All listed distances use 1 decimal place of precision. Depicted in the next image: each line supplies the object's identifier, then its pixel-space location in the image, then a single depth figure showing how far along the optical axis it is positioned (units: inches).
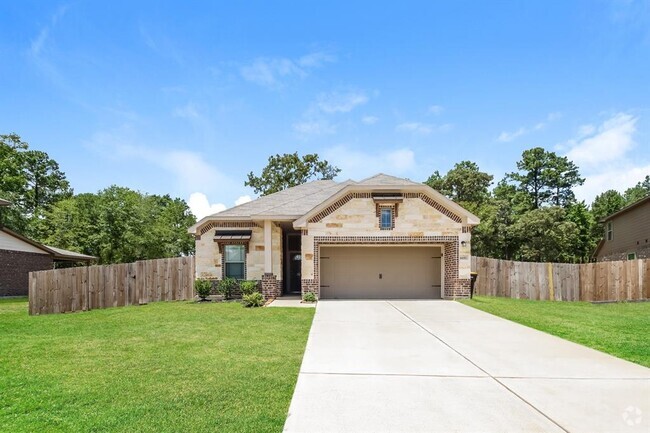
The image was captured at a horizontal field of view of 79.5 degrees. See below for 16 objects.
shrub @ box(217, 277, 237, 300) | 622.9
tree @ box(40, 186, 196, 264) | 1240.2
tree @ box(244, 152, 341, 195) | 1555.1
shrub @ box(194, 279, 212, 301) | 605.6
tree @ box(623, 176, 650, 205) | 2176.4
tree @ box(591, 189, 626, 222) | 1705.2
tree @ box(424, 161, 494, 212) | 1612.9
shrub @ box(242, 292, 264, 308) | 526.9
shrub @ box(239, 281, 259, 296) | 586.9
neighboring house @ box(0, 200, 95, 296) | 850.8
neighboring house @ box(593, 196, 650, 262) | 837.7
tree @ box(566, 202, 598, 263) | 1529.2
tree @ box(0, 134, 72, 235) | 1311.1
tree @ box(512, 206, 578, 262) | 1342.3
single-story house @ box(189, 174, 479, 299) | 595.5
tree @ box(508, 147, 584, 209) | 1626.5
